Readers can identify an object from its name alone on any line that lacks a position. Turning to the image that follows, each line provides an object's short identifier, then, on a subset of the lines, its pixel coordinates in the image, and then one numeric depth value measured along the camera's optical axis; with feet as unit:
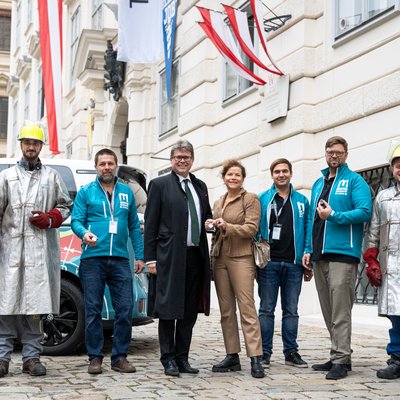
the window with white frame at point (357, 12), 32.12
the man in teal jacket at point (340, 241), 20.33
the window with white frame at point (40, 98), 98.15
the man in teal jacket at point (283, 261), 22.68
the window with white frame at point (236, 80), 44.29
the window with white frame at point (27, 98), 108.58
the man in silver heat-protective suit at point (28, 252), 20.52
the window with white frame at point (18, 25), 120.06
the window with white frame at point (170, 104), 54.61
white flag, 49.73
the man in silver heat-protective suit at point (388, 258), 20.15
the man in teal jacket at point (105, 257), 21.13
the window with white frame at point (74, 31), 82.02
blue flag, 52.44
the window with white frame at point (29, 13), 108.88
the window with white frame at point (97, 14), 70.33
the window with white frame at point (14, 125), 116.26
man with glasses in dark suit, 20.61
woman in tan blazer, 20.83
